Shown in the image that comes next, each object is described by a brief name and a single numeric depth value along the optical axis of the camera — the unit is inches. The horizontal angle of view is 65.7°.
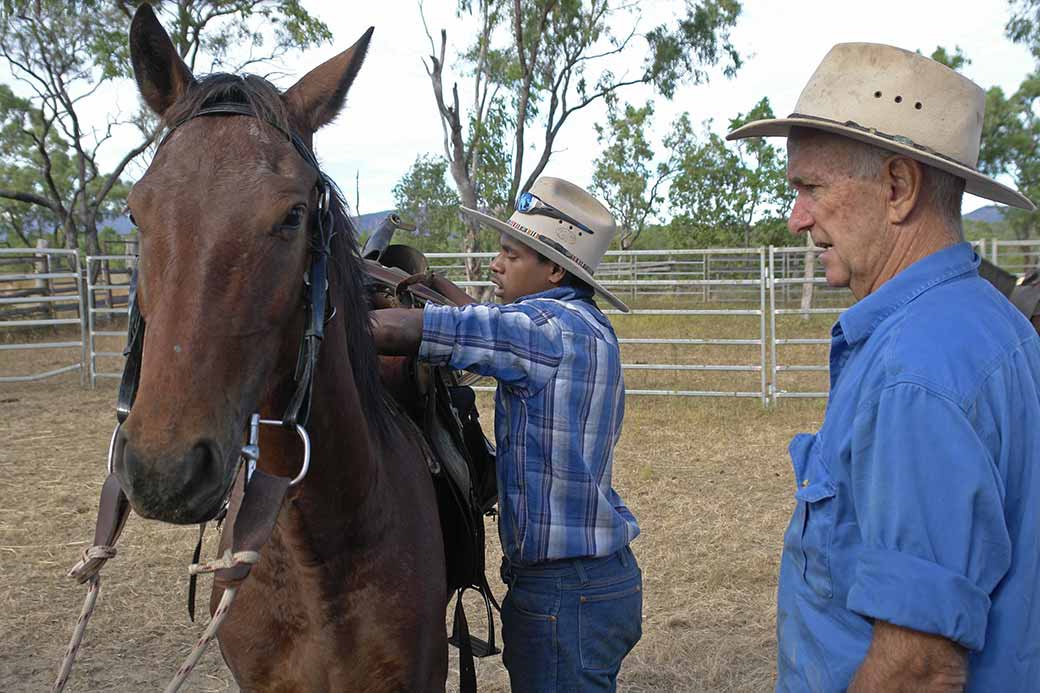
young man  75.2
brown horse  48.4
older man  39.6
